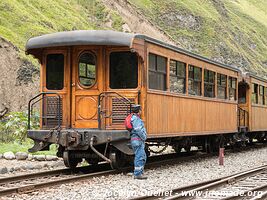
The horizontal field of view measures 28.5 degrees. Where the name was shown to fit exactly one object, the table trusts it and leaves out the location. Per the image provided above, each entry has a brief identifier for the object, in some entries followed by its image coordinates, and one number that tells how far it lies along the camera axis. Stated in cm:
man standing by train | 1162
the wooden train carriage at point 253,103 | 2231
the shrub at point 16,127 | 1898
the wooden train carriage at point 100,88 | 1238
